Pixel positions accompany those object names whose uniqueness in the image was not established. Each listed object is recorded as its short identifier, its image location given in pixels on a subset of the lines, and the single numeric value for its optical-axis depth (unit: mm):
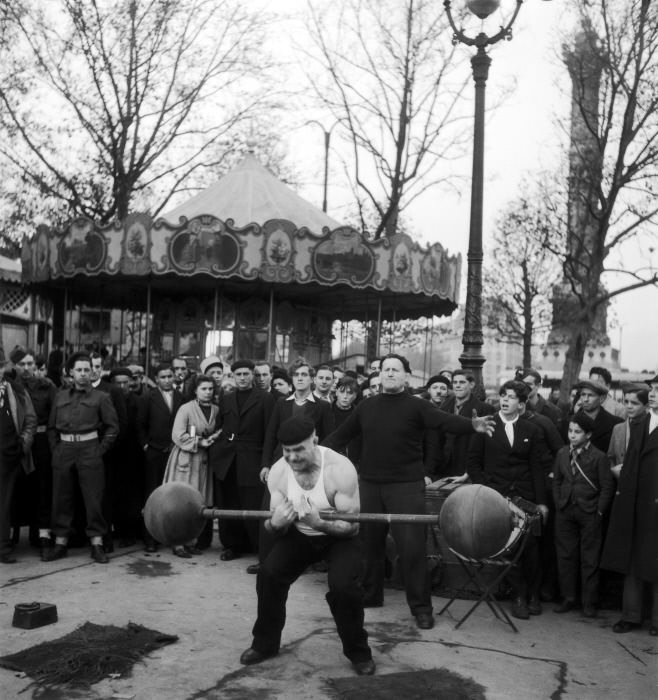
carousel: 16734
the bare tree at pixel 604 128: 20641
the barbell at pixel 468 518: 4496
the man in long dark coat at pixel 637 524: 6516
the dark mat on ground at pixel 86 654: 5055
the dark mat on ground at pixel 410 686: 4848
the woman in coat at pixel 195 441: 8969
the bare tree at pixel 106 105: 22078
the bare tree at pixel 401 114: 24297
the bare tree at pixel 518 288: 36000
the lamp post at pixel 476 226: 10383
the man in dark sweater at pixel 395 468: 6492
